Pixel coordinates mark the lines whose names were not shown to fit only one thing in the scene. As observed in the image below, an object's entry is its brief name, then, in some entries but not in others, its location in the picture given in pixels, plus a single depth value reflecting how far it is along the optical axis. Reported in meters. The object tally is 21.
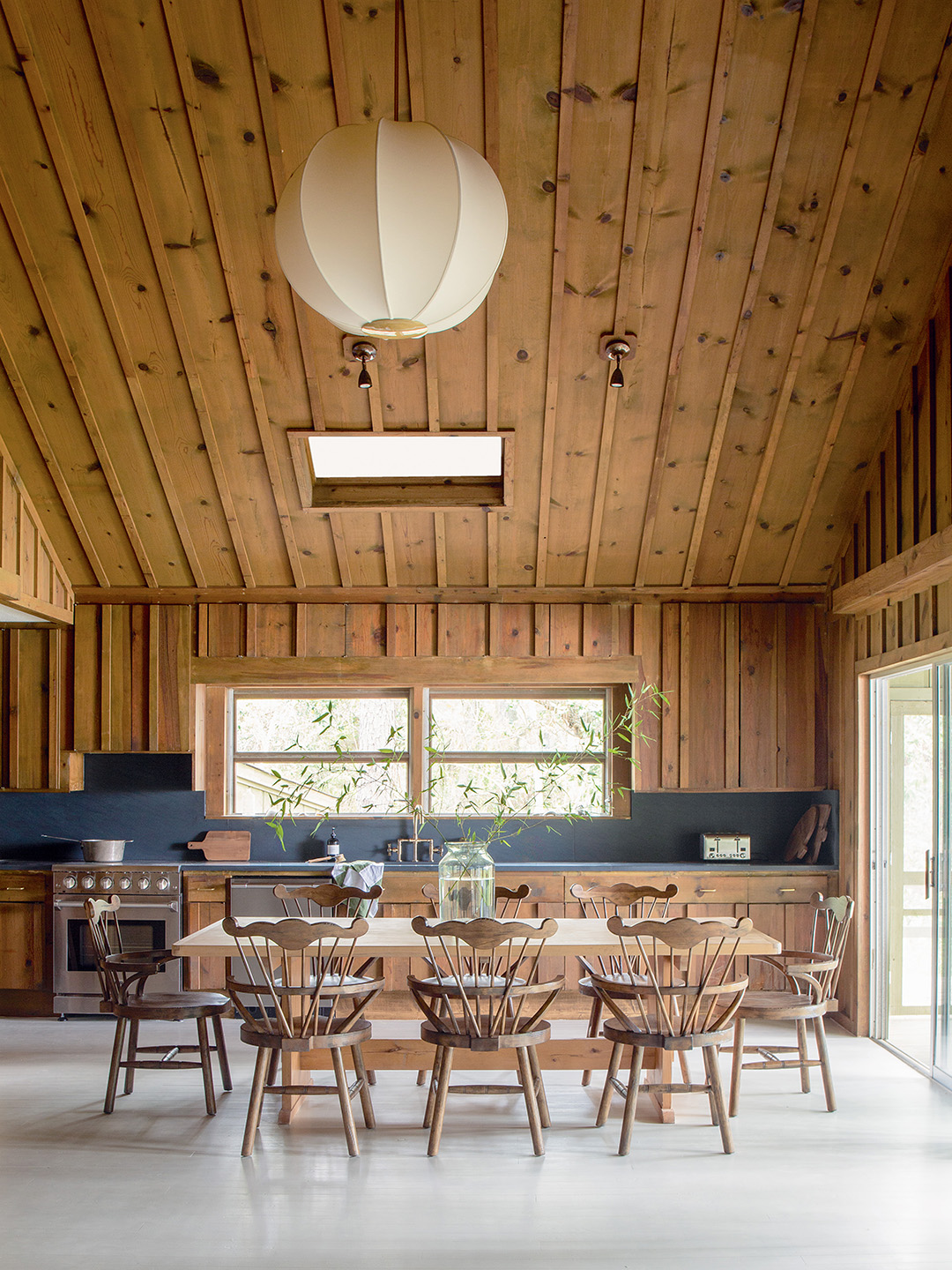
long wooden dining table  4.55
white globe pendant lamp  2.68
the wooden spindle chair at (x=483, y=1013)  4.21
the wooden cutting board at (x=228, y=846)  7.23
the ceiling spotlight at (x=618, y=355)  5.58
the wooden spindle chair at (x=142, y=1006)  4.89
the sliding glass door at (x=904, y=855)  6.29
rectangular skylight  6.41
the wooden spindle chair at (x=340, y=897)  5.01
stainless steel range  6.80
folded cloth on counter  6.60
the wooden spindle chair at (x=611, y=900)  5.26
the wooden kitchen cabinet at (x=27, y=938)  6.95
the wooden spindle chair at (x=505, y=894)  5.39
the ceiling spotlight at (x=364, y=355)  5.56
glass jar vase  4.64
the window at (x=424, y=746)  7.49
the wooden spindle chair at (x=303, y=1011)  4.25
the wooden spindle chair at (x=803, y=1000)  4.90
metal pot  7.00
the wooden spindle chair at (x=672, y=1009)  4.30
